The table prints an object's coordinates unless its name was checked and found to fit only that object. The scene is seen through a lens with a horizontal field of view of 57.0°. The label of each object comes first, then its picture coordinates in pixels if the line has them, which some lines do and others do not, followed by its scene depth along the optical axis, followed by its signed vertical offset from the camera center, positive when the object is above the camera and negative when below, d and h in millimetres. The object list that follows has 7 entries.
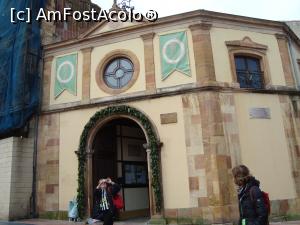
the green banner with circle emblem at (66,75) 11309 +4828
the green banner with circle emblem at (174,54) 9942 +4738
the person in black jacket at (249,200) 3440 -200
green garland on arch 9249 +1551
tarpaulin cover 11148 +5147
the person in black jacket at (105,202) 5995 -189
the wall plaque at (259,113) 9737 +2385
